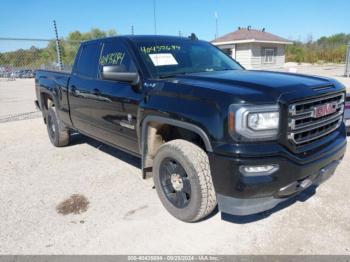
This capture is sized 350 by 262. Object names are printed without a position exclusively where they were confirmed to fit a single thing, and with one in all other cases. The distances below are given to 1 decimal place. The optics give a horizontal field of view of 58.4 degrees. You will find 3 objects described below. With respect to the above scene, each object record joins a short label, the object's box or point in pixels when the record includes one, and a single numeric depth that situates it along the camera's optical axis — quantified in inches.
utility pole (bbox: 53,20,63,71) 419.3
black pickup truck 97.4
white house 982.4
